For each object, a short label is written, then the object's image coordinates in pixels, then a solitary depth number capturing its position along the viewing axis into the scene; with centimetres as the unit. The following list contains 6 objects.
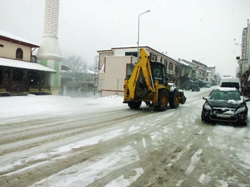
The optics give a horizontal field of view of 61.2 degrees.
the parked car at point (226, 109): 859
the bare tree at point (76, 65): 6552
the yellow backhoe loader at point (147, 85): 1232
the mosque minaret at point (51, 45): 3550
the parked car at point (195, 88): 4925
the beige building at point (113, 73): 2916
